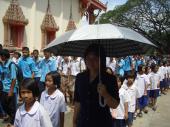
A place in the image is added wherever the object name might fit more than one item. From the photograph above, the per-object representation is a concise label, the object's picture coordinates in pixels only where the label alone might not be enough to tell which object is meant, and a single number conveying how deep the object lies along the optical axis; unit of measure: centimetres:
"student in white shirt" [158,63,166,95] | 676
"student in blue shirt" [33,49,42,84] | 422
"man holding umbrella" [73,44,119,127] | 168
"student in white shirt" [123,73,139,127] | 331
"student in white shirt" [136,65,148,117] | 445
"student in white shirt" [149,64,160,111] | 511
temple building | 535
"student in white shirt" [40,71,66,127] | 214
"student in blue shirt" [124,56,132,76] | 643
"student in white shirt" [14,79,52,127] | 169
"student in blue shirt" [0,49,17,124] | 320
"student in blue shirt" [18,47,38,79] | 389
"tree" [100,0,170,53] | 1982
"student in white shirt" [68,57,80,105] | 536
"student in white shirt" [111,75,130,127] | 296
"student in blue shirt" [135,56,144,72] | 793
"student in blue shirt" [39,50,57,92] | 419
